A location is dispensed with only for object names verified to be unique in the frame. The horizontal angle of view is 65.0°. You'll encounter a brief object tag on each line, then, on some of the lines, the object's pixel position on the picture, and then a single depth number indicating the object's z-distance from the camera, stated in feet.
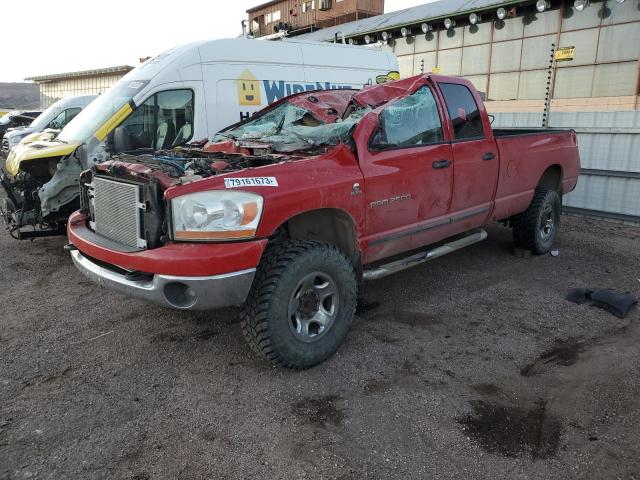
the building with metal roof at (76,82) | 115.34
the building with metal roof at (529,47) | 49.78
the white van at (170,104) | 18.84
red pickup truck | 9.78
